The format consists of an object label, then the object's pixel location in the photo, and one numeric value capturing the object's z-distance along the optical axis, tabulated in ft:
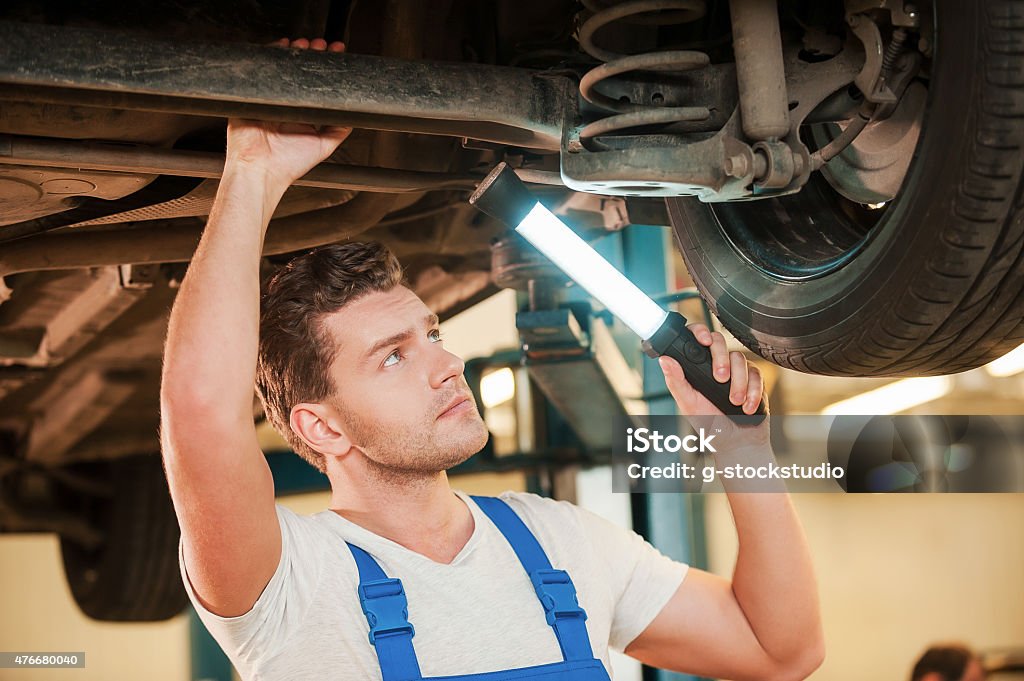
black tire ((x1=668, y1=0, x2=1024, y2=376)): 3.19
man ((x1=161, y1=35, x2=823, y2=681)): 3.81
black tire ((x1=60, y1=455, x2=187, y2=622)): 10.12
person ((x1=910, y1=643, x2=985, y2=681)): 10.73
